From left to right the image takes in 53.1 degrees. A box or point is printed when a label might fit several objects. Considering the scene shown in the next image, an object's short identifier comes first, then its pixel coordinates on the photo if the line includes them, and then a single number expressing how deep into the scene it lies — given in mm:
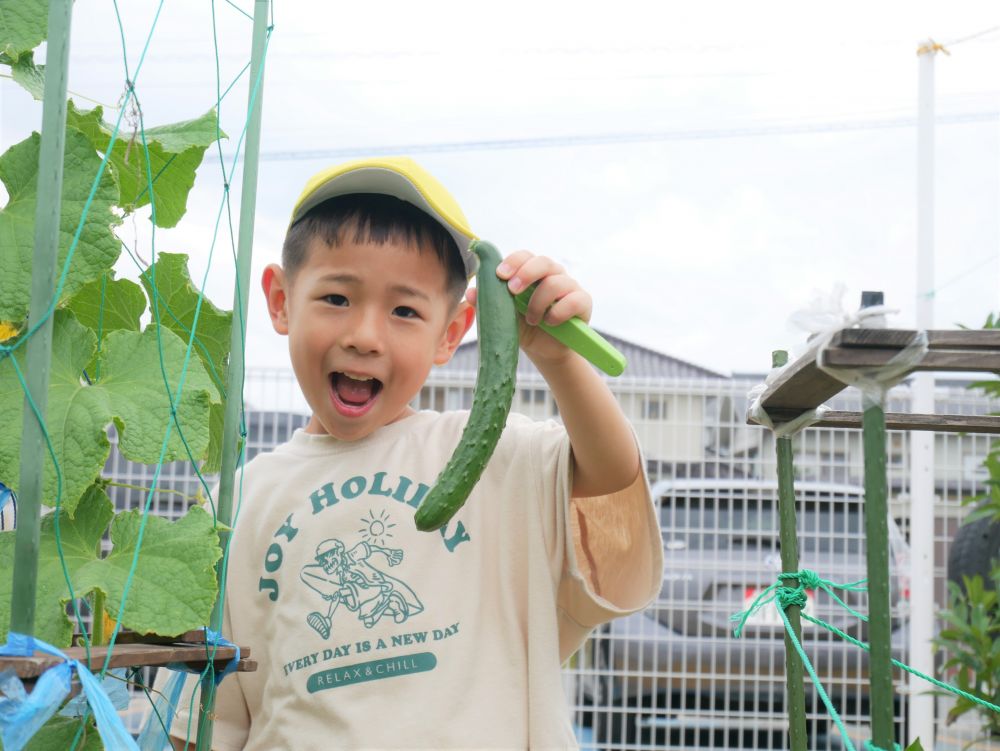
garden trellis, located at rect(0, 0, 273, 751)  1041
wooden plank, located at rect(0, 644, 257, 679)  978
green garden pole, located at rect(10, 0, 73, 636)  1016
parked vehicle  5180
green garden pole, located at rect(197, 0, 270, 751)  1396
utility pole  5004
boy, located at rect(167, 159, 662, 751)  1723
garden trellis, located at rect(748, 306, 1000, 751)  959
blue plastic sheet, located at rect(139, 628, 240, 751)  1434
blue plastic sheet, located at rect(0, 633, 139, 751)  973
